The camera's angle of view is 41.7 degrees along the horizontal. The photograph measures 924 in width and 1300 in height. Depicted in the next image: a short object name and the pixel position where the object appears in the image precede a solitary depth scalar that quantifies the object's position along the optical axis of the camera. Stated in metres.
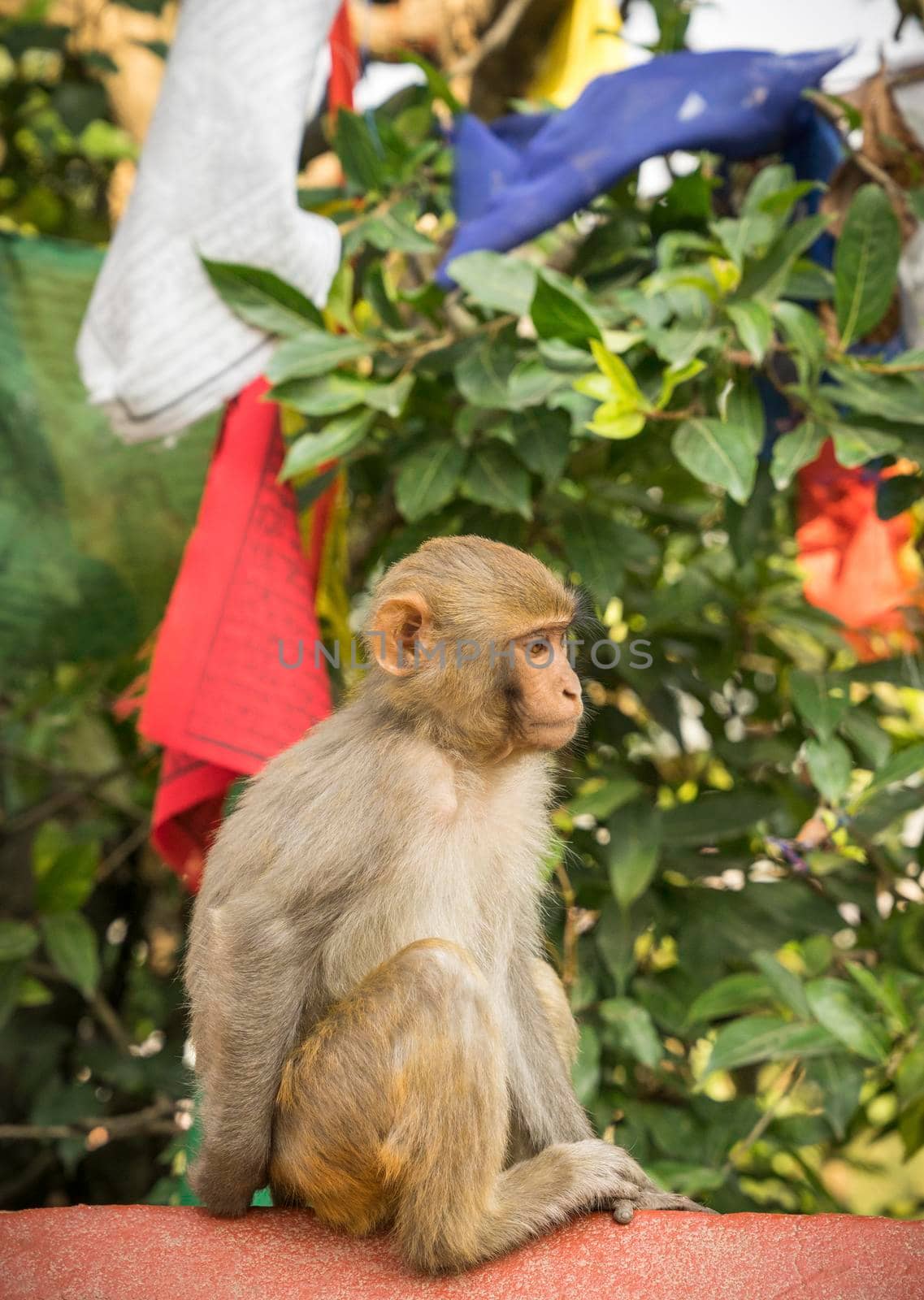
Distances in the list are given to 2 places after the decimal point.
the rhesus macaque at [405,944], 1.95
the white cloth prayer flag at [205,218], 2.86
